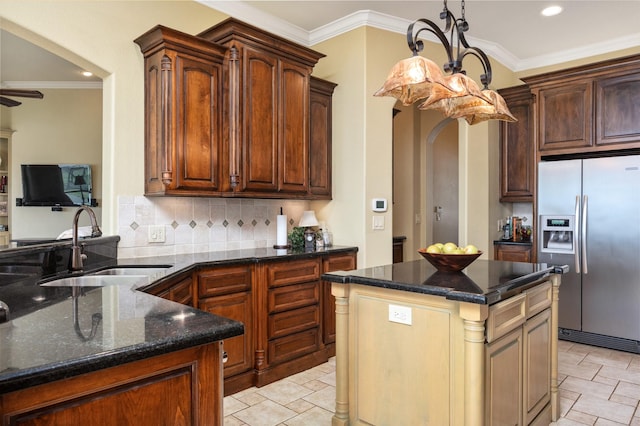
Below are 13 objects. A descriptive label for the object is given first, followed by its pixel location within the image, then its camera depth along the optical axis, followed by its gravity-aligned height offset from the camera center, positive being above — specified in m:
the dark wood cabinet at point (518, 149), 4.73 +0.71
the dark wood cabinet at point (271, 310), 2.87 -0.73
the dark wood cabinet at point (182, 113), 2.89 +0.70
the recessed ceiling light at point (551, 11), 3.78 +1.81
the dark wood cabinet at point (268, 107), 3.17 +0.84
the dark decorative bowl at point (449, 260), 2.22 -0.26
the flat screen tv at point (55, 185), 5.60 +0.37
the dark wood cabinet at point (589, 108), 3.90 +1.01
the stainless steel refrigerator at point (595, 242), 3.79 -0.28
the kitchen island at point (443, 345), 1.85 -0.65
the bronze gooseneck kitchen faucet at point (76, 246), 2.21 -0.18
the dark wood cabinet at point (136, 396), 0.86 -0.41
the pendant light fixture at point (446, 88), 1.93 +0.60
